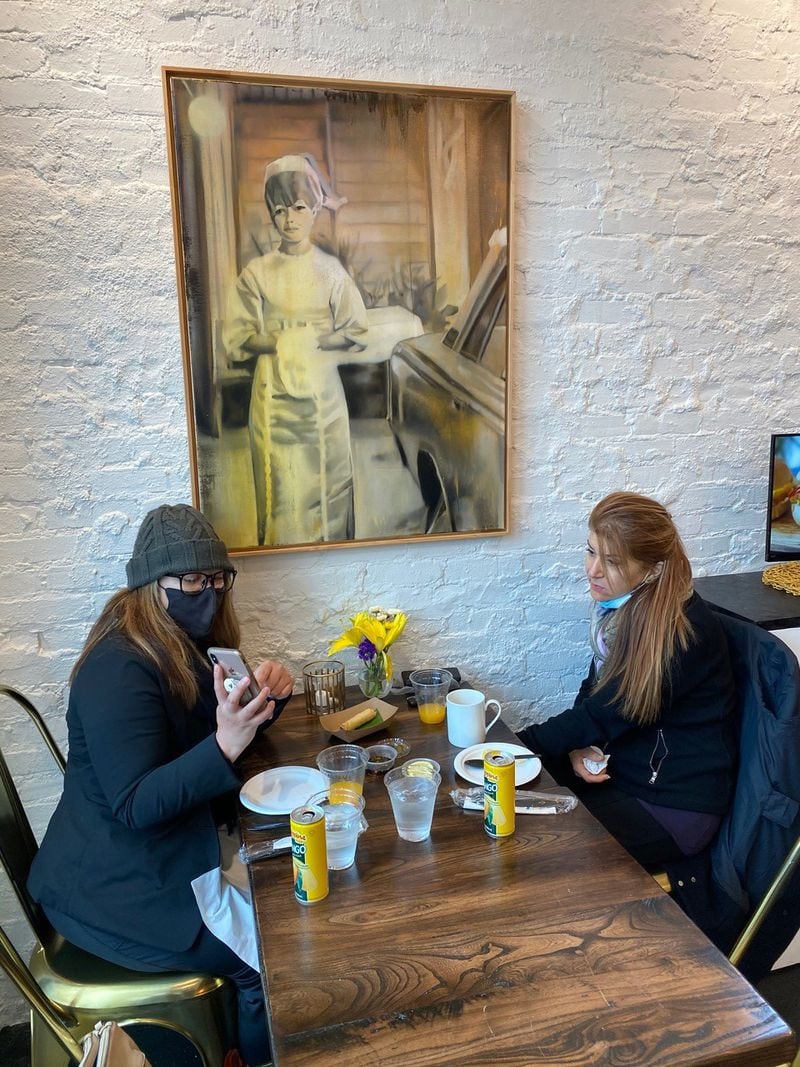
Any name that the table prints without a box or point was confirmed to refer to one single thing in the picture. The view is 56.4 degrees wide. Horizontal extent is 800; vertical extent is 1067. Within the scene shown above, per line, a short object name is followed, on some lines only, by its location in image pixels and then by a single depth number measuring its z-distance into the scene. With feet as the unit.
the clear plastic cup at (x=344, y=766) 4.49
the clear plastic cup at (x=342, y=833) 3.97
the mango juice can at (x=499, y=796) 4.11
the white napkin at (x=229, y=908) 4.45
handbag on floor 2.64
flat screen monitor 7.05
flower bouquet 5.97
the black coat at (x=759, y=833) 5.03
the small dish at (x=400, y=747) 5.18
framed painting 5.64
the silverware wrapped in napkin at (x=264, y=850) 4.11
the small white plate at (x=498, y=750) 4.75
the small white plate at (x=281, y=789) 4.57
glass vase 6.08
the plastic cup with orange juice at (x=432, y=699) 5.67
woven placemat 7.00
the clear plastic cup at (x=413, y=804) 4.12
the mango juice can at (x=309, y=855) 3.64
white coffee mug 5.18
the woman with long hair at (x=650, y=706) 5.38
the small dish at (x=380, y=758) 4.95
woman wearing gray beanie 4.40
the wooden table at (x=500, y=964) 2.88
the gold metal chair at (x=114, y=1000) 4.50
